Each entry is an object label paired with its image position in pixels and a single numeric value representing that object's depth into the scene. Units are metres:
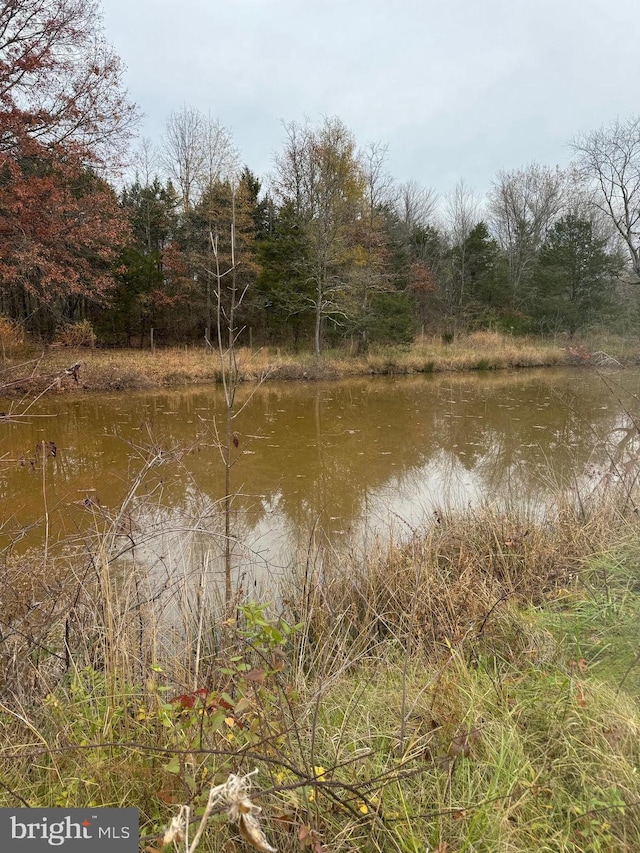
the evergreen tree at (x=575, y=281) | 26.67
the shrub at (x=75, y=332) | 15.60
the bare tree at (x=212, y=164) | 23.28
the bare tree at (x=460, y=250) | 27.03
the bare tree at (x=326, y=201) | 18.38
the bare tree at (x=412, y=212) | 32.06
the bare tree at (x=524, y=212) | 31.88
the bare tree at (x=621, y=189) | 19.84
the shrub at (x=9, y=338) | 13.27
